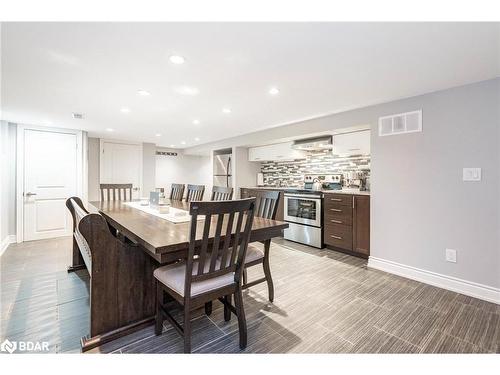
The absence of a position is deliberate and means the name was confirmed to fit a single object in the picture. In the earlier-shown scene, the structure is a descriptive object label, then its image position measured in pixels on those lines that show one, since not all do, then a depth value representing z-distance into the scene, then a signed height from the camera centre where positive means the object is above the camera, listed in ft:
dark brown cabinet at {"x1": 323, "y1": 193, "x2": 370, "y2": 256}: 10.21 -1.69
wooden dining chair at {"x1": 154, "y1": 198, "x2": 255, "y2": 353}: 4.25 -1.87
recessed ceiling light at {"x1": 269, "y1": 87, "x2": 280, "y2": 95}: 7.95 +3.37
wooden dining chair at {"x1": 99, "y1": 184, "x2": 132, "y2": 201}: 12.45 -0.27
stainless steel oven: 12.03 -1.71
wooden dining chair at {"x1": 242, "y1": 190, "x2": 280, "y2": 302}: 6.38 -1.83
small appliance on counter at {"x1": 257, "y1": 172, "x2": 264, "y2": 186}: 18.45 +0.56
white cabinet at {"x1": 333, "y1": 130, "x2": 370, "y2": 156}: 10.88 +2.13
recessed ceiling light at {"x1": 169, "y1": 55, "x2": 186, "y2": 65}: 5.82 +3.25
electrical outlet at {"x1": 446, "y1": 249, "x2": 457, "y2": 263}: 7.75 -2.32
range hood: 12.33 +2.39
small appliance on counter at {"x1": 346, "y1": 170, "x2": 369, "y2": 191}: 12.08 +0.38
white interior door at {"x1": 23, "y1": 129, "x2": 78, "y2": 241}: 13.57 +0.22
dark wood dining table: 4.76 -2.16
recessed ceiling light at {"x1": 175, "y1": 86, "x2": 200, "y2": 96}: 7.94 +3.37
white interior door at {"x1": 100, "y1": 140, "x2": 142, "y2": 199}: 18.51 +1.77
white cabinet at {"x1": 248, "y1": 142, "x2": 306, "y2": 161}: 14.44 +2.26
